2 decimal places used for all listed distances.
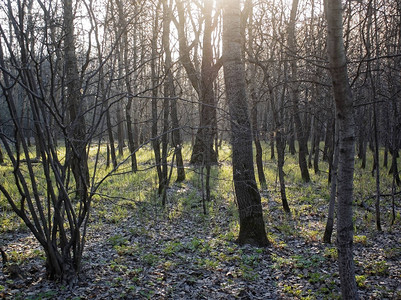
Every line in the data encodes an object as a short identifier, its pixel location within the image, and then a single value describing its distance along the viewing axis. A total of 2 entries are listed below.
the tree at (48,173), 3.54
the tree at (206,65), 8.27
